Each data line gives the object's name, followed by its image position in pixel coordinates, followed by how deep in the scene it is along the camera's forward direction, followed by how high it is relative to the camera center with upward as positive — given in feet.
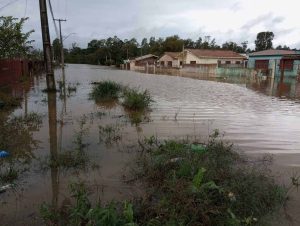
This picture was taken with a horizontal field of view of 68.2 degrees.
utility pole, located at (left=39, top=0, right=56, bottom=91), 32.72 +5.58
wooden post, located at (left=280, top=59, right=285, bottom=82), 67.89 +4.67
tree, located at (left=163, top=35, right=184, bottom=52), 185.47 +27.78
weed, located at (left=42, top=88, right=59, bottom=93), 36.06 -2.45
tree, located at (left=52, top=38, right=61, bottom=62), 244.87 +30.74
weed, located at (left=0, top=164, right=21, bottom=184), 10.60 -4.89
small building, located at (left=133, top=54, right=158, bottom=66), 170.57 +13.67
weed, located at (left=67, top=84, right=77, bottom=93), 39.13 -2.37
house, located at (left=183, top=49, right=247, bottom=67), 131.11 +12.74
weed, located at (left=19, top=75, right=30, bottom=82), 52.71 -0.87
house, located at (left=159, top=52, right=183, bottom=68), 146.02 +12.43
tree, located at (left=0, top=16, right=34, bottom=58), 51.51 +9.00
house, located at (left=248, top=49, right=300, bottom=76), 75.58 +7.02
